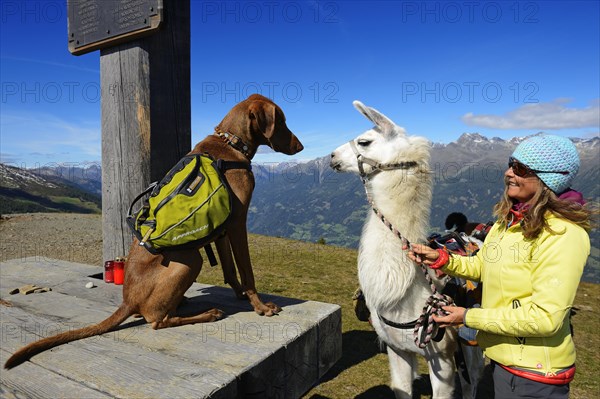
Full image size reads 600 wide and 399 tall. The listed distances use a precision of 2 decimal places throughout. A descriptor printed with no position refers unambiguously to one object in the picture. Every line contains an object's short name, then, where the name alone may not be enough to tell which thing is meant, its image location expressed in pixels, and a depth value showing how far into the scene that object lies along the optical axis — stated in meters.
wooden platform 1.86
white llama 3.05
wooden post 3.74
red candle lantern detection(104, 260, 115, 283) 3.88
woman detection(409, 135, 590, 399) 1.99
